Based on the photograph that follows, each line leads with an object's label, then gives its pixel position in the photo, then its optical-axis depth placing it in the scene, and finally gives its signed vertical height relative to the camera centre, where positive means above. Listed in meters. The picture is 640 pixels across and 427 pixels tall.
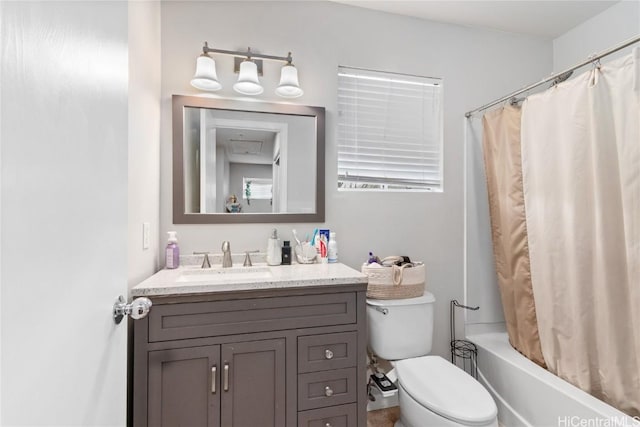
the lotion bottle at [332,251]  1.84 -0.24
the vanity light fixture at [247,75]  1.66 +0.75
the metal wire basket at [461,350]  2.09 -0.95
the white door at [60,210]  0.42 +0.00
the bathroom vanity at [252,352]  1.22 -0.60
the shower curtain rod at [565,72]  1.26 +0.69
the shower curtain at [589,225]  1.31 -0.07
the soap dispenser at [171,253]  1.63 -0.23
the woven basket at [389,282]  1.69 -0.39
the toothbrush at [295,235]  1.88 -0.15
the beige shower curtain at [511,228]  1.81 -0.11
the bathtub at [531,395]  1.35 -0.92
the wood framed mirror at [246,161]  1.74 +0.29
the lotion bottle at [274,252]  1.76 -0.24
